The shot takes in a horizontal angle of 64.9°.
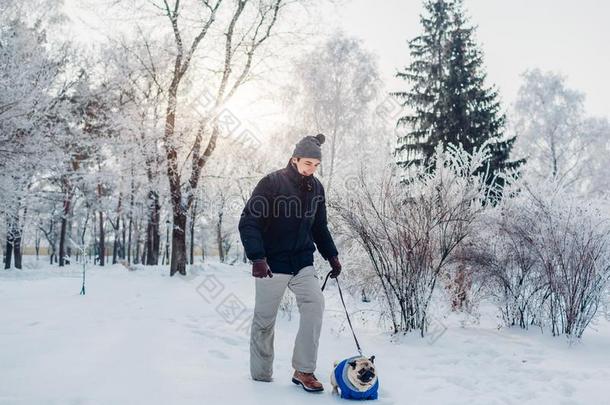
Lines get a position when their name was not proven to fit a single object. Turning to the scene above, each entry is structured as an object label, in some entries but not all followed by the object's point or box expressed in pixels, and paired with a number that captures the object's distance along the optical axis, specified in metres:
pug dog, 3.29
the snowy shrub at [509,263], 5.93
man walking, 3.53
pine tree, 16.28
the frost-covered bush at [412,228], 5.62
